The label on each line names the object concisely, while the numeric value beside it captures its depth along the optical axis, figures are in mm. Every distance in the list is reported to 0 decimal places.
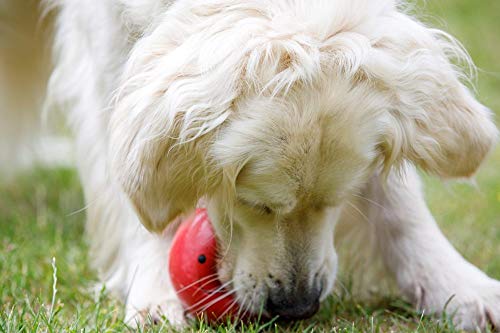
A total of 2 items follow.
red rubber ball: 5043
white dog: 4311
